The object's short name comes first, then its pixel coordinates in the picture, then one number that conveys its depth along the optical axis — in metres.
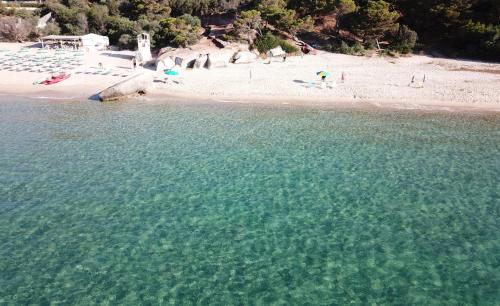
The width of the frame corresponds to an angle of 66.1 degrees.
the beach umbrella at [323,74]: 29.49
